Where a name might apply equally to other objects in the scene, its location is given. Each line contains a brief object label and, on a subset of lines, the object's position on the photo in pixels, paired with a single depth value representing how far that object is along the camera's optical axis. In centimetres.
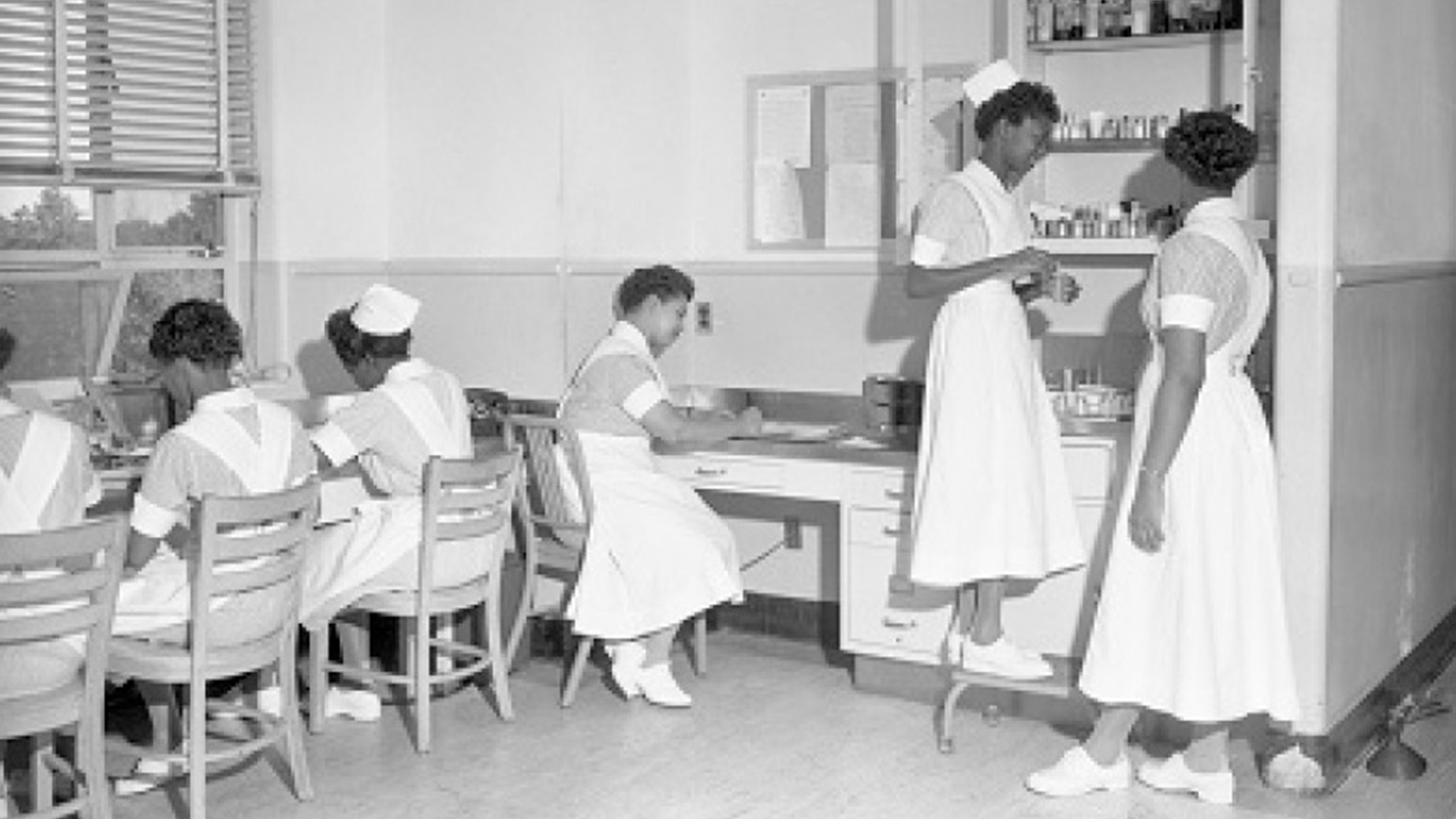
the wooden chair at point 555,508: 505
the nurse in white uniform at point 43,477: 371
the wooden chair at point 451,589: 457
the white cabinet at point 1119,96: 505
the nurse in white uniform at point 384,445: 464
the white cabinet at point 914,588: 481
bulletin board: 563
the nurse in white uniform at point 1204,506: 399
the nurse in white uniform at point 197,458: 397
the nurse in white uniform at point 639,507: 500
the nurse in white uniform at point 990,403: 459
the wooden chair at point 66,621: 337
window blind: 526
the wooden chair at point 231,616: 381
